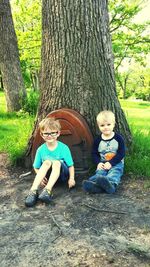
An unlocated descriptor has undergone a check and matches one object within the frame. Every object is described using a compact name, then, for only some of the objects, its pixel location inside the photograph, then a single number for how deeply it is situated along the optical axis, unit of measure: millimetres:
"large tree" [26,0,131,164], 3289
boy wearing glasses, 2904
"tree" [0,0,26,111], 6006
